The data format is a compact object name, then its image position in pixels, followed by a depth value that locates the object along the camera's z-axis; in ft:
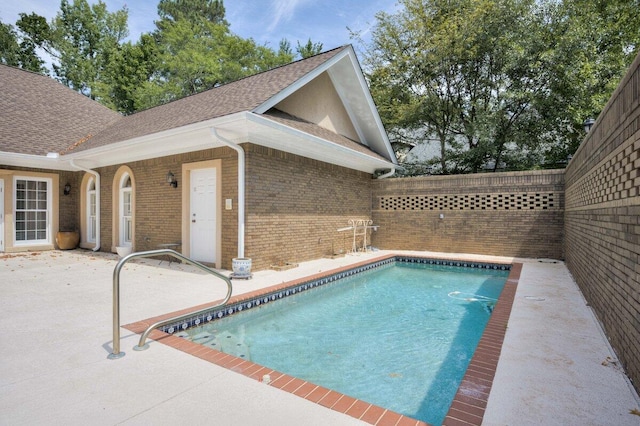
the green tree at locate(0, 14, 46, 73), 79.61
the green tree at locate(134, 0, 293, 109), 76.02
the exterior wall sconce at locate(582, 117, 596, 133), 27.61
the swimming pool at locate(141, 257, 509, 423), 11.68
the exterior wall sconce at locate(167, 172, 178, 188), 29.84
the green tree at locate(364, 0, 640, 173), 42.96
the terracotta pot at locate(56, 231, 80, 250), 39.14
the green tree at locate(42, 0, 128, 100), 86.48
